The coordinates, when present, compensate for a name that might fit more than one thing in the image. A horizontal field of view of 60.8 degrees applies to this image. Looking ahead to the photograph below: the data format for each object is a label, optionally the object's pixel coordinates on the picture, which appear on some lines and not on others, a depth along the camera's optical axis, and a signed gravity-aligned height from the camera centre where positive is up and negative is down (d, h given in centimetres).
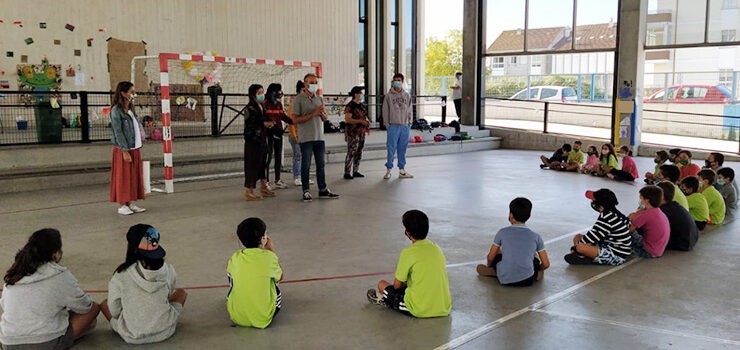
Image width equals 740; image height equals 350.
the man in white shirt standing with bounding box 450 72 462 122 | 2025 +11
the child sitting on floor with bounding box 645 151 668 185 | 972 -103
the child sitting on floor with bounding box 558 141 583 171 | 1234 -125
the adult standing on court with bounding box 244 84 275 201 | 879 -57
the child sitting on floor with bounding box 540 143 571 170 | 1271 -128
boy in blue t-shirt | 484 -120
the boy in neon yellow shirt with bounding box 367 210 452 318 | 420 -120
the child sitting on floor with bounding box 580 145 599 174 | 1193 -123
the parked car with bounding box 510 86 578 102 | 2658 +13
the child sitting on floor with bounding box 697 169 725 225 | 734 -119
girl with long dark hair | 352 -110
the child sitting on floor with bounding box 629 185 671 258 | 573 -122
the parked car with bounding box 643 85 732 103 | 2170 +3
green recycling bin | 1080 -43
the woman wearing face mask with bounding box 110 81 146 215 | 752 -67
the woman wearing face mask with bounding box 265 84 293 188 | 948 -28
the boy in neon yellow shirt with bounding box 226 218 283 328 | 407 -119
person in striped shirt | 548 -130
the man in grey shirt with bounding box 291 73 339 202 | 877 -40
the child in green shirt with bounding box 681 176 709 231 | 693 -116
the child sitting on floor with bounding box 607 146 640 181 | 1106 -130
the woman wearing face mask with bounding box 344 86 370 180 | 1092 -59
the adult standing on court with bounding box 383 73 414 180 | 1109 -42
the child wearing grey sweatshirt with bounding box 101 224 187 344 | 373 -117
